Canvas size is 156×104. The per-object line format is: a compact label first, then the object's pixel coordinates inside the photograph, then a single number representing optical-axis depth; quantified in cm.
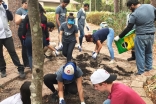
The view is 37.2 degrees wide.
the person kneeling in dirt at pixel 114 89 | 239
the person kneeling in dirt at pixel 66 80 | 340
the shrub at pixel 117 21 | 953
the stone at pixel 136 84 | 421
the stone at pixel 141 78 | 450
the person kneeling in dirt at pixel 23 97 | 295
